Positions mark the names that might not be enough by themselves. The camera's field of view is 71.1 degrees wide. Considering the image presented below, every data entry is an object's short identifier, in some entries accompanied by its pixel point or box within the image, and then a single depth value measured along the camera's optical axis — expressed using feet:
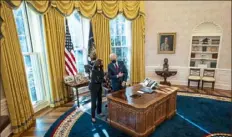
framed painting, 20.05
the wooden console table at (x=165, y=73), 19.76
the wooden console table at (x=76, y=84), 14.70
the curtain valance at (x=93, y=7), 12.73
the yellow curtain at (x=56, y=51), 14.05
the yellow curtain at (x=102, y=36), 17.16
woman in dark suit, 11.54
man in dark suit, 12.66
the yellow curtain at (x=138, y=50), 19.79
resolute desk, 10.04
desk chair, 15.33
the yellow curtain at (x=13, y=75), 10.37
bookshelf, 18.83
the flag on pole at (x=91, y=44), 17.12
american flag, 15.60
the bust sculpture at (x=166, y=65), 20.13
